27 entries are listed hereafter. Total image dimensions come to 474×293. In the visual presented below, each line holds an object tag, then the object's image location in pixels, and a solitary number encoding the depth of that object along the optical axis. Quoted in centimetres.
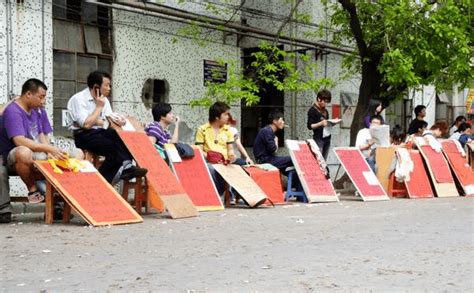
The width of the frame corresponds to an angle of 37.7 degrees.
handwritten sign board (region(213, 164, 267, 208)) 1015
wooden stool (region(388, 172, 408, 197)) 1281
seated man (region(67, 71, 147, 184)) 861
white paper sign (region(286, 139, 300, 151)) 1151
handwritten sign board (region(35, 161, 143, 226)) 758
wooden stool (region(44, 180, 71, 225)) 779
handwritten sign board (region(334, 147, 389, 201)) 1201
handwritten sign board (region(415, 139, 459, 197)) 1305
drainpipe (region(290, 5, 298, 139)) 1856
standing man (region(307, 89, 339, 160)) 1289
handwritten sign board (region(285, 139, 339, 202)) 1138
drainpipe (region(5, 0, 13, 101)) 1196
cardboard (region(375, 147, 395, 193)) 1279
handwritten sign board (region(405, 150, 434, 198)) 1268
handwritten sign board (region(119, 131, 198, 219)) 866
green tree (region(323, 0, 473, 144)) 1382
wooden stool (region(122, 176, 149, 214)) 921
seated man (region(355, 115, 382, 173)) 1284
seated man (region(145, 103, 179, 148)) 991
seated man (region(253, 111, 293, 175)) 1162
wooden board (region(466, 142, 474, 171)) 1523
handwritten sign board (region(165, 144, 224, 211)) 954
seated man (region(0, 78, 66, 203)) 779
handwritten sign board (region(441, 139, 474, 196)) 1348
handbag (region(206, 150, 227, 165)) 1049
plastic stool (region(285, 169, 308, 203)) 1160
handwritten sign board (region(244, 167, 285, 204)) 1070
